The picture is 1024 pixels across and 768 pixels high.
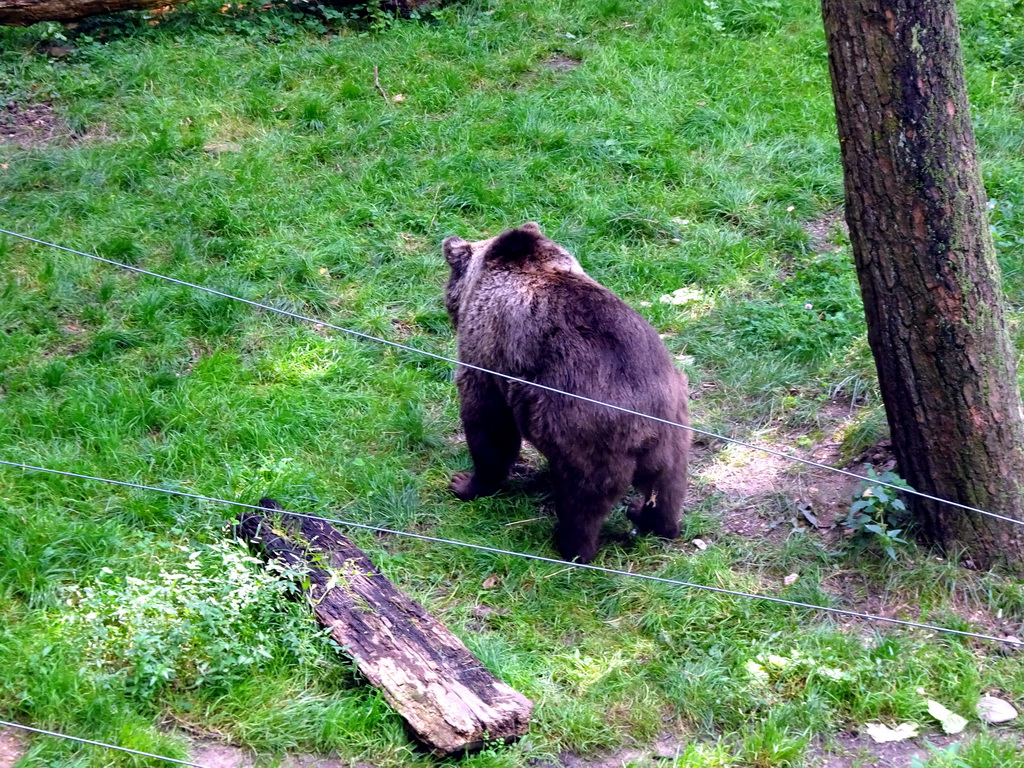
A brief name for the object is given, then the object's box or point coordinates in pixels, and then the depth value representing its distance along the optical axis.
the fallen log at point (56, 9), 9.37
